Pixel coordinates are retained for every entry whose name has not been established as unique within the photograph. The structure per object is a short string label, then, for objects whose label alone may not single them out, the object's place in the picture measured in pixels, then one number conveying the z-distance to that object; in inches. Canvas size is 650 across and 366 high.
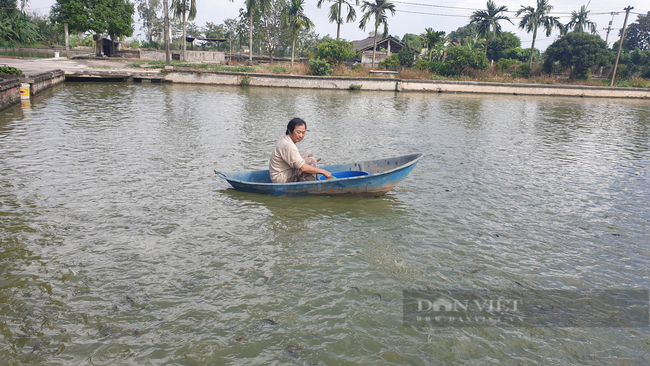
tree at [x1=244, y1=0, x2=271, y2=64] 1464.1
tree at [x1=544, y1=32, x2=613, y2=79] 1359.5
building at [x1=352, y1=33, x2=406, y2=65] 1673.1
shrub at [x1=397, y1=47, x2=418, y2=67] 1385.3
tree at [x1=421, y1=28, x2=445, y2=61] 1445.6
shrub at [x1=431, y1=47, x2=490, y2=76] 1309.1
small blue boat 252.7
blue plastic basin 272.8
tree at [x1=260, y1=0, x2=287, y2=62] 1833.2
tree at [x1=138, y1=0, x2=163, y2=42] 2551.7
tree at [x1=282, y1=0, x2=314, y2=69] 1347.2
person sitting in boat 247.1
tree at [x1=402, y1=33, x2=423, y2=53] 2168.6
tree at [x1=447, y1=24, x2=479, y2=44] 2698.1
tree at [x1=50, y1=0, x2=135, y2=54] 1386.6
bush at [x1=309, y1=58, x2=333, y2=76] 1187.6
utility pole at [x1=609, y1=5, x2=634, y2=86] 1320.1
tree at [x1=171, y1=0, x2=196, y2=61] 1406.3
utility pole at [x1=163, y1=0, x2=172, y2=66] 1086.4
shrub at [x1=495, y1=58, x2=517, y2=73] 1403.8
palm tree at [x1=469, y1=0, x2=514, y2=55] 1641.2
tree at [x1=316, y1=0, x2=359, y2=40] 1504.7
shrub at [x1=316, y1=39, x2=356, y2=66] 1290.6
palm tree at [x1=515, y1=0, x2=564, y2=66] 1681.8
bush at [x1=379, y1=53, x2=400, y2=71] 1360.7
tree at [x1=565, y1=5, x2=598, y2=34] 1910.7
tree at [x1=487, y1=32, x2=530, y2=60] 1837.1
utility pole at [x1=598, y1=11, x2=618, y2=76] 1745.8
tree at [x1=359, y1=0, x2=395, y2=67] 1501.0
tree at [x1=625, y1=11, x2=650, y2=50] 2212.1
